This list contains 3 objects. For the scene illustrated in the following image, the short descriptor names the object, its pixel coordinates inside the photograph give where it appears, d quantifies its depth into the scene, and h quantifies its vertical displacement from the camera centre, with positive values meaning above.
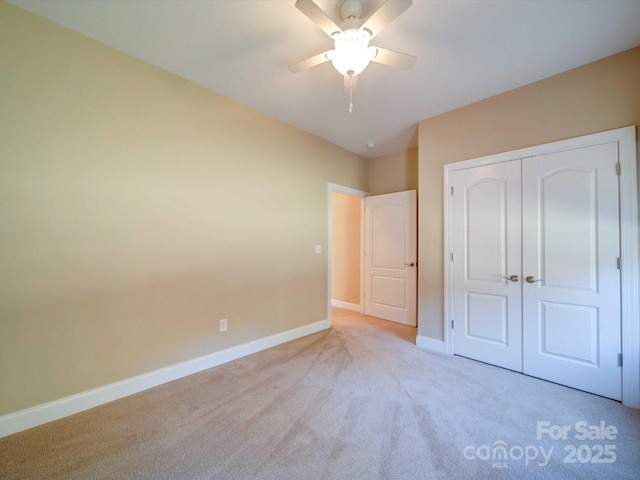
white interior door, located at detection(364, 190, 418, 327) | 4.04 -0.20
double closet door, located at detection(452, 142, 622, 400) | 2.12 -0.20
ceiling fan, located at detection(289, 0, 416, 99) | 1.41 +1.24
